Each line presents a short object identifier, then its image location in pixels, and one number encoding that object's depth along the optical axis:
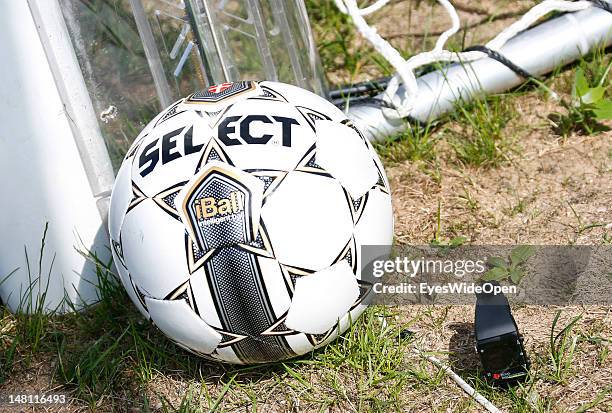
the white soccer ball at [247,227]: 2.43
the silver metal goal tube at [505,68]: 3.65
